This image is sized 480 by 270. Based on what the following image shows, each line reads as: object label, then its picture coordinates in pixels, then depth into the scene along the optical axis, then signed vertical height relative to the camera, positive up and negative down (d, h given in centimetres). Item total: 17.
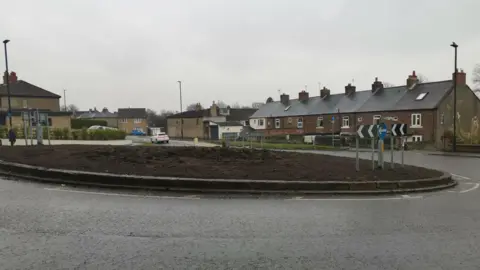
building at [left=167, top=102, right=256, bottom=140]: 6894 +72
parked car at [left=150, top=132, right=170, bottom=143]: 4331 -146
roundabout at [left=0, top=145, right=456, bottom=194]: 930 -140
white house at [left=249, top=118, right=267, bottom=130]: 6550 +35
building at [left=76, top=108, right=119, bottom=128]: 10072 +324
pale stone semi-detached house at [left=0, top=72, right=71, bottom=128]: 4975 +490
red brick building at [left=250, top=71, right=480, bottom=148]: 4097 +168
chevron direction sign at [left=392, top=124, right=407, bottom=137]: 1396 -29
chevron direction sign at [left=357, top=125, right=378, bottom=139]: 1220 -27
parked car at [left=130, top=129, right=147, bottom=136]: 7429 -124
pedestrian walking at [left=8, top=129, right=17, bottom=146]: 2122 -44
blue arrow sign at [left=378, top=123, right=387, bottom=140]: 1252 -25
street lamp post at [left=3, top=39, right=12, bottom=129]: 2910 +688
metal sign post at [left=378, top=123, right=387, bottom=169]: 1254 -56
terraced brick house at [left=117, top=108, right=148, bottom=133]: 9512 +186
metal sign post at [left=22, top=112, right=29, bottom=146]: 1971 +69
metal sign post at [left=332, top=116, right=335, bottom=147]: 4976 +9
